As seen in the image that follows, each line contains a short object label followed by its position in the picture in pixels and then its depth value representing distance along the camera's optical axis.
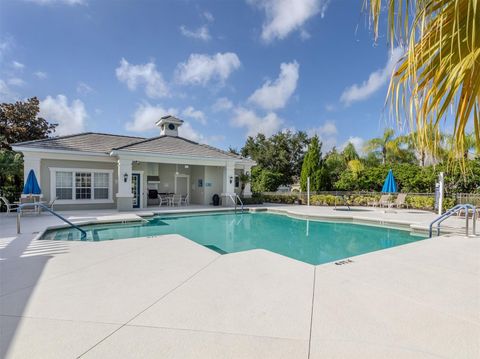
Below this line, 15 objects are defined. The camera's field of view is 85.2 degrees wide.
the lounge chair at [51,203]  13.26
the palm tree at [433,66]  1.44
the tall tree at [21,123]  19.88
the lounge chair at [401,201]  16.03
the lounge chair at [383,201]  16.77
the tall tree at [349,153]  25.80
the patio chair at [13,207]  12.94
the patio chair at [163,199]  17.80
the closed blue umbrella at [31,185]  12.11
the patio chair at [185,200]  18.86
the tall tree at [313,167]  21.82
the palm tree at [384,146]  26.31
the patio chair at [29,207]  12.02
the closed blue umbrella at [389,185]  15.13
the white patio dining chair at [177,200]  18.43
